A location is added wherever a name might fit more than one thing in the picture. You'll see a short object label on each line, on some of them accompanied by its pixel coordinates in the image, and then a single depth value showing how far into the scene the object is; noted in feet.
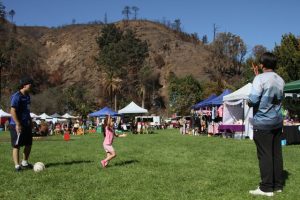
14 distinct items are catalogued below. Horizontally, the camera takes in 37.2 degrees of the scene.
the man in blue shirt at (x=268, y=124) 20.45
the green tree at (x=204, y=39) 469.65
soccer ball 29.53
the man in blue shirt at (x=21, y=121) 29.76
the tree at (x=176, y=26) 474.08
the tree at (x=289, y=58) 132.86
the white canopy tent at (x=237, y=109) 77.66
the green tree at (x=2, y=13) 375.66
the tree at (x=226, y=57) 347.56
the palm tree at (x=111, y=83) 267.80
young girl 33.22
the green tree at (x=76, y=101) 252.85
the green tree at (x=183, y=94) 233.76
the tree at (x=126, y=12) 472.44
